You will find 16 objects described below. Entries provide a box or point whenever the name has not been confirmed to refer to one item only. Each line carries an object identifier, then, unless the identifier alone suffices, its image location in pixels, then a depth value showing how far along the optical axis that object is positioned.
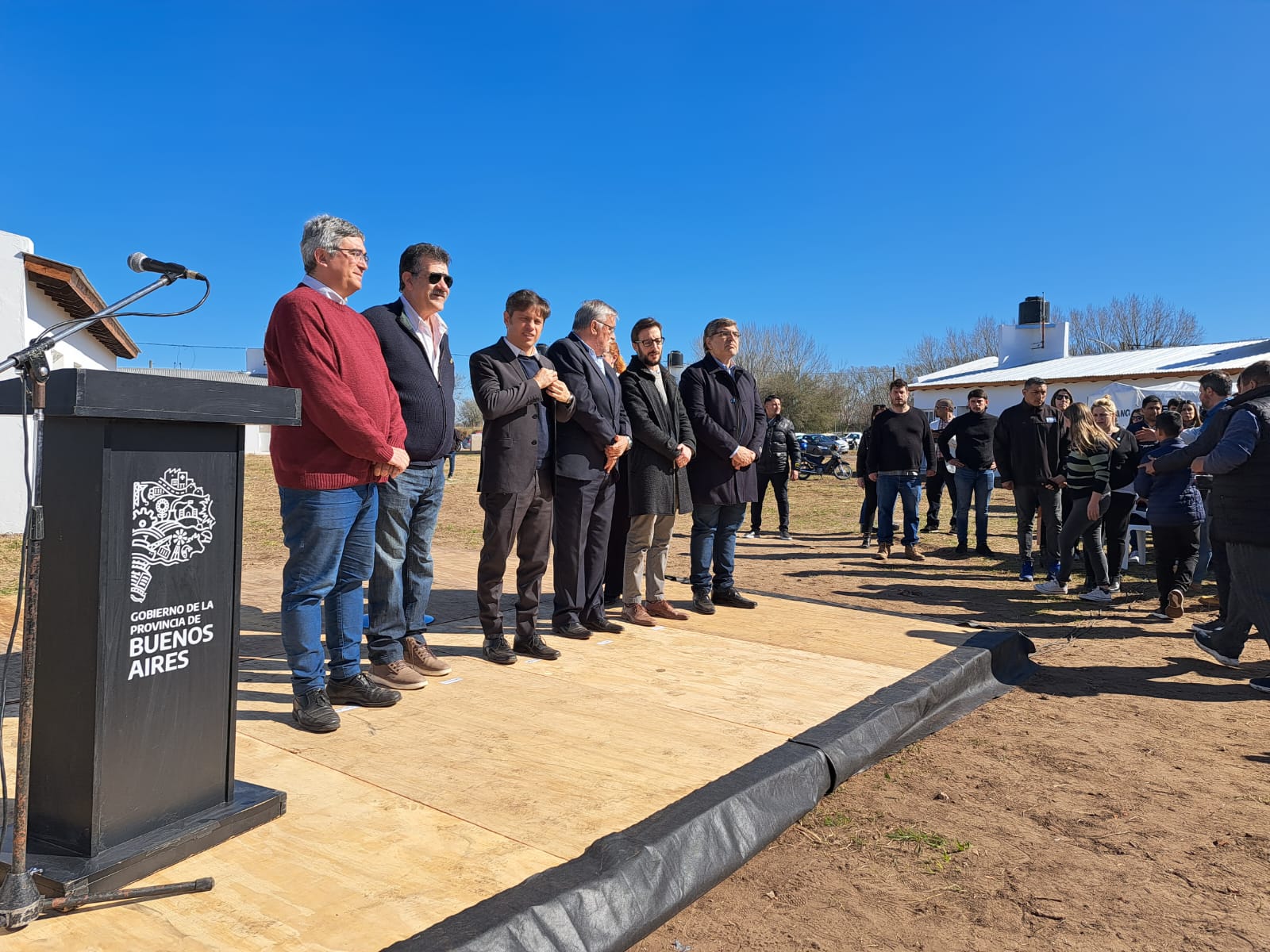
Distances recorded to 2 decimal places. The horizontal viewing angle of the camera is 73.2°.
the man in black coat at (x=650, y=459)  5.46
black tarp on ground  2.05
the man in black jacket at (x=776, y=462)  11.71
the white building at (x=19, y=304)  10.87
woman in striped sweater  7.16
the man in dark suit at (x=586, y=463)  4.93
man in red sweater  3.25
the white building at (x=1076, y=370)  21.86
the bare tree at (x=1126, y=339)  52.09
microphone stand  1.83
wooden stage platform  2.12
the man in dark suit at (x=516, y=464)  4.44
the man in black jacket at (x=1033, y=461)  8.32
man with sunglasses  3.97
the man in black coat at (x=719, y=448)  5.90
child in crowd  6.39
